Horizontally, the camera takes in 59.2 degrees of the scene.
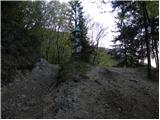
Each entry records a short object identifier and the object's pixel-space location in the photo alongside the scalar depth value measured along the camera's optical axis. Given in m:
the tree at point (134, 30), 10.05
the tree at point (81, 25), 12.23
